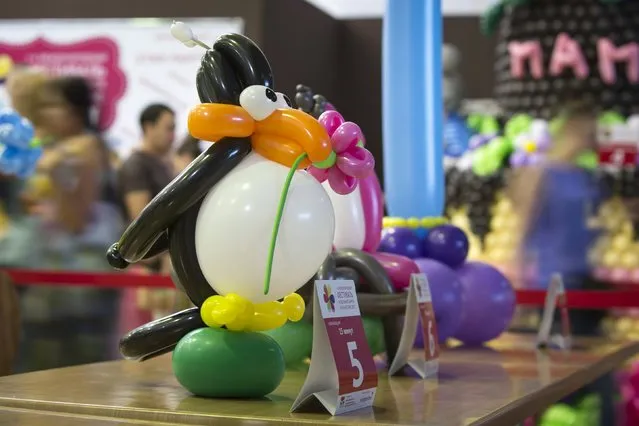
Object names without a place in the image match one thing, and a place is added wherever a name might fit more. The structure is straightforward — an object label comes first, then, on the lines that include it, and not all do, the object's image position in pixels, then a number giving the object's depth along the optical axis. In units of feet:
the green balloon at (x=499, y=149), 18.24
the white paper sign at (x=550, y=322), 9.43
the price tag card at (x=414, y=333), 6.44
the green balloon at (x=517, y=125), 18.30
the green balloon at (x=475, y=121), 19.92
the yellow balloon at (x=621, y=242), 17.34
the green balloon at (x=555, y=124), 17.76
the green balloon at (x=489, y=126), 19.24
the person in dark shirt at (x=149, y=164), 18.79
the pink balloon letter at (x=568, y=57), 18.40
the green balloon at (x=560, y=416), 7.96
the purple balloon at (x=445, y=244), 8.55
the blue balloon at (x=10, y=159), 9.98
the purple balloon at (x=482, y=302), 8.94
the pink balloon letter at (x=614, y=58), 18.20
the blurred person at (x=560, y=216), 16.58
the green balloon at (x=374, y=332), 6.65
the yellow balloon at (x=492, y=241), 18.31
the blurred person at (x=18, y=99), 19.40
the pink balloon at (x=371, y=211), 7.18
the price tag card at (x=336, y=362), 4.59
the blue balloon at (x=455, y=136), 19.80
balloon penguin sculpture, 4.98
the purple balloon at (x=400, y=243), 8.27
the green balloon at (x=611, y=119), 17.97
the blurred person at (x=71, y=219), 18.62
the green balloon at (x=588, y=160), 16.96
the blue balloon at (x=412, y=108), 9.36
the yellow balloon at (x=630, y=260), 17.29
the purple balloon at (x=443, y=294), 8.00
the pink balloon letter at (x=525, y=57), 18.71
